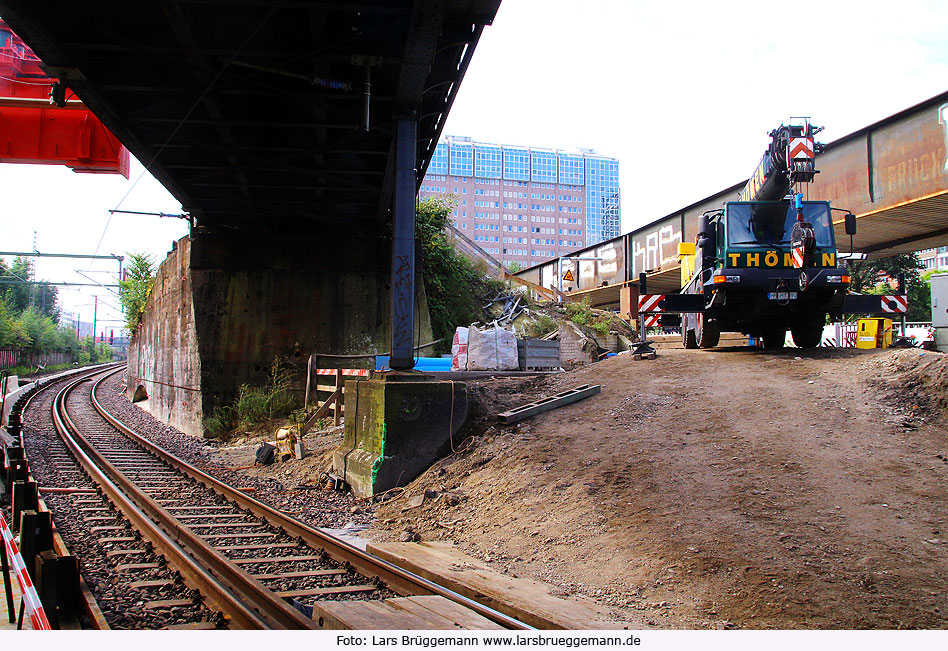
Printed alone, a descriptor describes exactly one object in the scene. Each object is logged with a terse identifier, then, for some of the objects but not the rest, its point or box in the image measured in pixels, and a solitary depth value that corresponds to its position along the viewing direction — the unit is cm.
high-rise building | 15312
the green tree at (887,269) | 3681
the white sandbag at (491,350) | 1418
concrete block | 873
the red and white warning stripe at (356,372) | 1237
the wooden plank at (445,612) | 395
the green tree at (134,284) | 4681
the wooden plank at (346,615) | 389
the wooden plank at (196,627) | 443
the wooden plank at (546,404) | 912
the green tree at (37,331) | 5756
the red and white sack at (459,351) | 1457
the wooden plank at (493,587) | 410
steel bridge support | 980
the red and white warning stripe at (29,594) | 332
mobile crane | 1061
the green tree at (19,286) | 6975
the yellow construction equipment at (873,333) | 1246
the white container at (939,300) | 1574
